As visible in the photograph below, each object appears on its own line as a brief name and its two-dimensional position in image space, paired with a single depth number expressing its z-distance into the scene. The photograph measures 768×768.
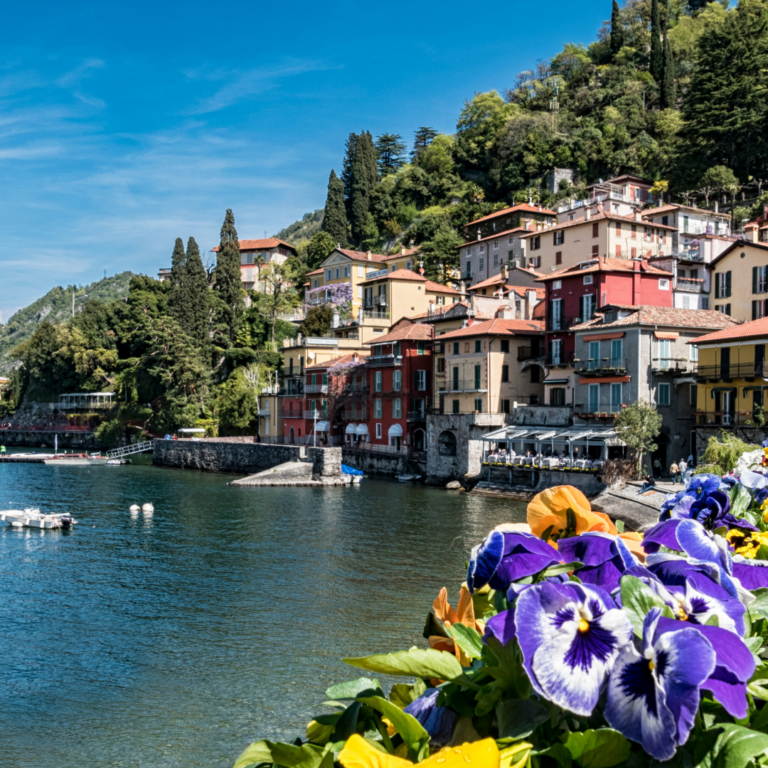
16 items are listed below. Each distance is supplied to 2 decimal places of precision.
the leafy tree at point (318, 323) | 84.69
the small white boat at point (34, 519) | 35.41
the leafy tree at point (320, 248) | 106.44
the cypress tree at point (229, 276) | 92.56
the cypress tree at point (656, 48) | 100.12
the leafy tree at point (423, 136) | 136.89
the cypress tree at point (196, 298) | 87.12
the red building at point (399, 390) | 61.00
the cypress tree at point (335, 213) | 113.25
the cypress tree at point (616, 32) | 112.56
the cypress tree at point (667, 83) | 96.81
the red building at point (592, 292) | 48.66
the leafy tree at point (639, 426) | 41.16
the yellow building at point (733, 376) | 39.88
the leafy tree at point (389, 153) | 134.25
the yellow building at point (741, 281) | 48.69
